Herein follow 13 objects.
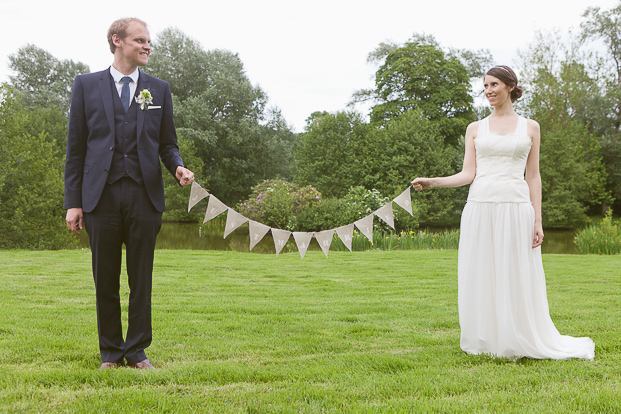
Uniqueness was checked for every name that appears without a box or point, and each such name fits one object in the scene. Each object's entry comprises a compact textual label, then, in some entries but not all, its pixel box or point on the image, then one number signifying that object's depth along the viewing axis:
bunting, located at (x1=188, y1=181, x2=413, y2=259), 5.05
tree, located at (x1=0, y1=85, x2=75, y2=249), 16.31
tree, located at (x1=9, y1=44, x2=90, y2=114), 33.41
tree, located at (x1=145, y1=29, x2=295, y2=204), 30.46
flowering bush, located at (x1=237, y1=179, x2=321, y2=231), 21.05
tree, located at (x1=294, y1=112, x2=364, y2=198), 29.20
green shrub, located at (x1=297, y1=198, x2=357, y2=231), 20.94
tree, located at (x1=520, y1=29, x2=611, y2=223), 27.33
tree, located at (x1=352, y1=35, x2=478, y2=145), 31.77
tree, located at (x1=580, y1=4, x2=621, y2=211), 31.36
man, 3.31
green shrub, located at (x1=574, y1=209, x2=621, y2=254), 15.04
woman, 3.78
